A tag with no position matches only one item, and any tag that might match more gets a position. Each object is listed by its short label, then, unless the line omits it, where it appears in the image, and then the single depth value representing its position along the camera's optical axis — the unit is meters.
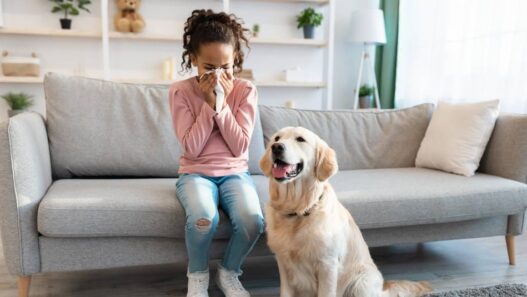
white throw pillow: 2.22
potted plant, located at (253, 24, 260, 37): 4.24
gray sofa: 1.56
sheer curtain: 2.94
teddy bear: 3.87
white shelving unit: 3.76
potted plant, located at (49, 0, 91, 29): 3.84
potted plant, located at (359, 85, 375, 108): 4.34
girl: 1.57
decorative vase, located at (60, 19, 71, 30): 3.82
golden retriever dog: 1.43
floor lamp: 4.04
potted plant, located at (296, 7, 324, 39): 4.24
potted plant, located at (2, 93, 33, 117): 3.83
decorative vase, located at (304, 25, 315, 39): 4.28
